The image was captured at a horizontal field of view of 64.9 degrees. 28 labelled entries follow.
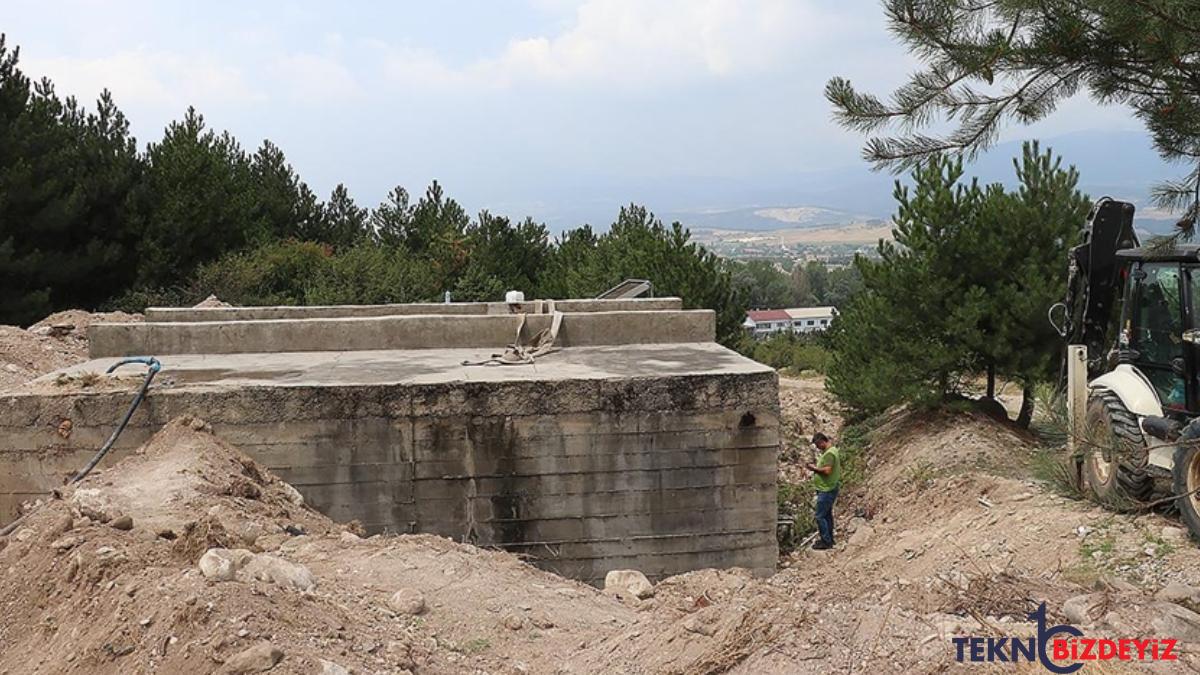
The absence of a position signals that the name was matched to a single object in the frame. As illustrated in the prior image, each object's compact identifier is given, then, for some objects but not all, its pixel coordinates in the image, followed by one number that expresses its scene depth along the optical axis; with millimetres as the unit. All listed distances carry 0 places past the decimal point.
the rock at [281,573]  5047
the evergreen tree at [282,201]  30797
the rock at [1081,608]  4066
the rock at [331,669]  4094
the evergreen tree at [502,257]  24828
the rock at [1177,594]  5094
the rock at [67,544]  5566
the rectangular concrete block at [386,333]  9844
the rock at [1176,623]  3953
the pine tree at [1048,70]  3799
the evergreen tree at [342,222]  32000
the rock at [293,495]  7517
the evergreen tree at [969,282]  13320
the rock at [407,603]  5102
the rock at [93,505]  5938
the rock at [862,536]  10602
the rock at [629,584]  6278
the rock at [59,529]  5738
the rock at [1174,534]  7180
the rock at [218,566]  4781
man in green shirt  9945
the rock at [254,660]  4066
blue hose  7391
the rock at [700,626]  4250
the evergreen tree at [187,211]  24016
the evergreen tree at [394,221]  31172
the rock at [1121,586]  4983
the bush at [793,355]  25891
